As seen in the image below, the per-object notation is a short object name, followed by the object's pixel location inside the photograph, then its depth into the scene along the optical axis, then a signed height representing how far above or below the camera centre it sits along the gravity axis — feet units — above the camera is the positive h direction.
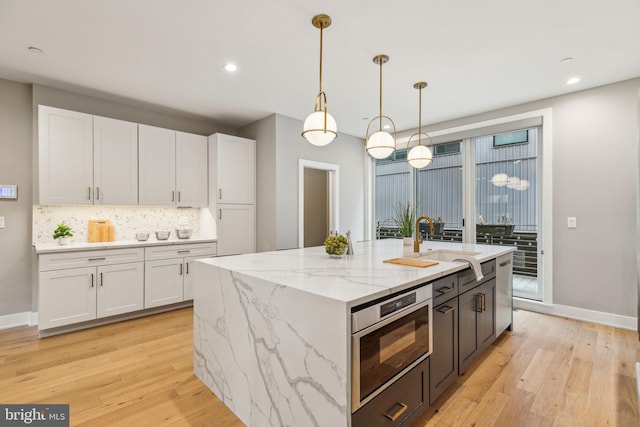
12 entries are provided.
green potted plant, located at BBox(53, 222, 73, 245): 11.25 -0.72
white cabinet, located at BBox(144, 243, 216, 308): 12.40 -2.43
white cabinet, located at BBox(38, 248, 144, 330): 10.24 -2.53
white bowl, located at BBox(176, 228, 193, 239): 14.03 -0.85
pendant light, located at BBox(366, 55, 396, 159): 8.96 +2.04
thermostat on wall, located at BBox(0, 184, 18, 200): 10.95 +0.82
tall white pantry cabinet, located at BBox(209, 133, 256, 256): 14.42 +1.12
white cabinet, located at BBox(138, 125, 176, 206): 12.97 +2.12
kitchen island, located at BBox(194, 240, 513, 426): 4.36 -1.94
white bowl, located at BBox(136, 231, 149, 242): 12.73 -0.90
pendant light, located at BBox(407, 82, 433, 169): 10.32 +1.95
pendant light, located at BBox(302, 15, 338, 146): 7.10 +2.05
